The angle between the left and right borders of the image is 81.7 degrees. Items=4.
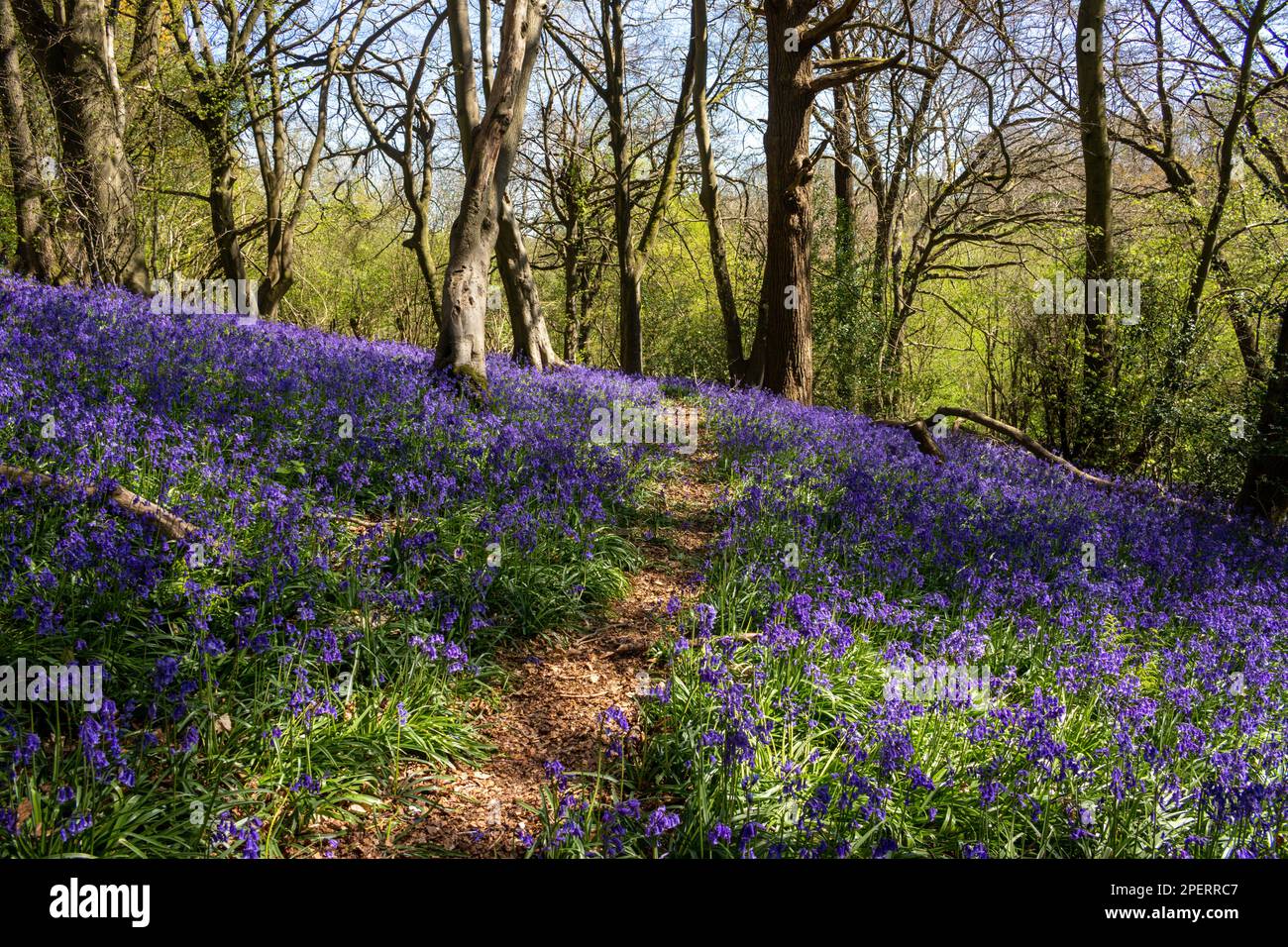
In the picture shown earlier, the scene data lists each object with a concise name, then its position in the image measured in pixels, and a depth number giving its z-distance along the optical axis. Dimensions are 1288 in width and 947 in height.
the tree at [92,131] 10.52
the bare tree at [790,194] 11.38
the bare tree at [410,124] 14.12
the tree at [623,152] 16.27
